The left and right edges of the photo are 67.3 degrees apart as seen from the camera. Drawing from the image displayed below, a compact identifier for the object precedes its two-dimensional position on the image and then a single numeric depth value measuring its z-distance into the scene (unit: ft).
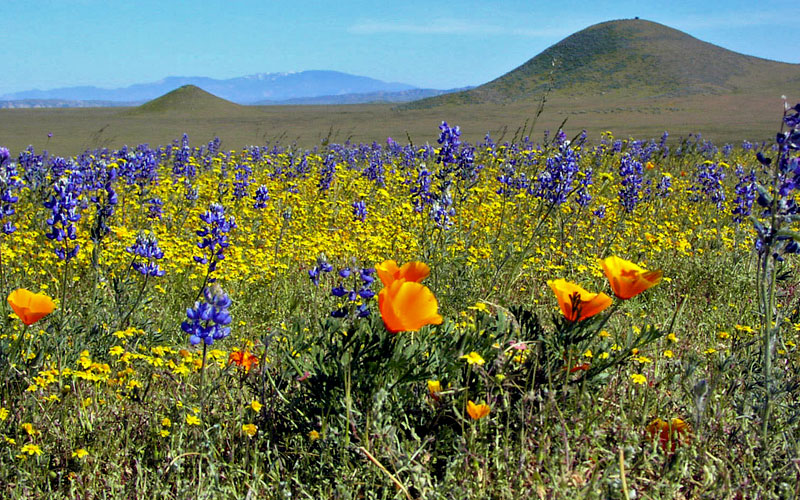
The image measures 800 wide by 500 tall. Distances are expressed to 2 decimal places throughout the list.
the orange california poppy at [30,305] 7.50
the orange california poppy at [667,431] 7.48
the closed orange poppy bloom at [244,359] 8.63
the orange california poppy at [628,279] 6.93
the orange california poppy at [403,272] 6.95
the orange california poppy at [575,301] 7.17
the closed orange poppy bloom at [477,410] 6.43
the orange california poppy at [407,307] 6.15
